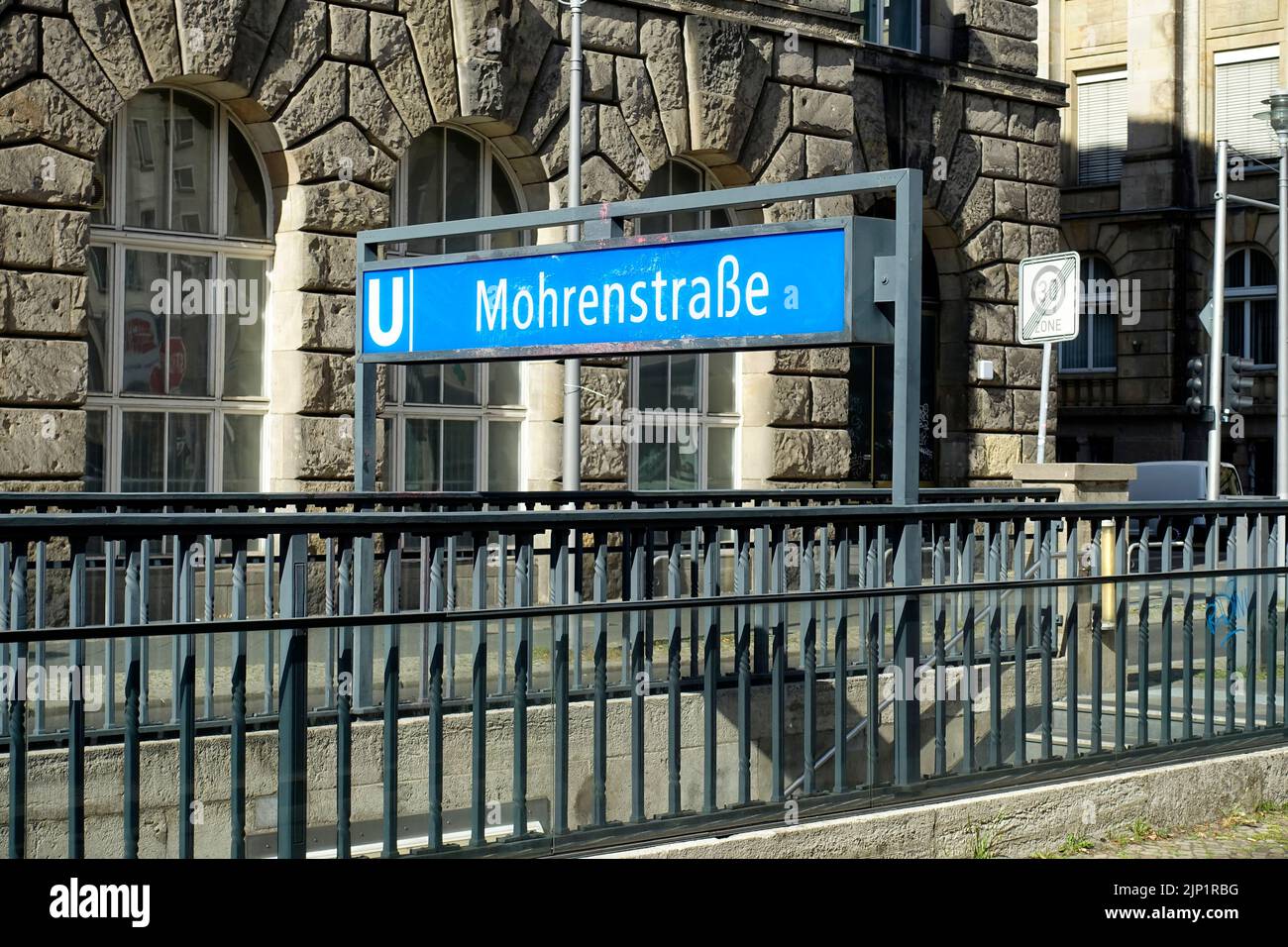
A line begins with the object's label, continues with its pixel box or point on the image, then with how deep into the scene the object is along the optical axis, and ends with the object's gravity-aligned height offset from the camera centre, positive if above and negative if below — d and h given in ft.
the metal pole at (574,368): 55.26 +3.93
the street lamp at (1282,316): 91.20 +9.25
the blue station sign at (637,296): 22.06 +2.70
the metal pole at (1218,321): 87.44 +9.12
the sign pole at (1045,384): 48.19 +3.20
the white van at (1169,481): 114.11 +1.17
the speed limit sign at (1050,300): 47.06 +5.24
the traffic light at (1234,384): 88.22 +5.66
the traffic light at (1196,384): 100.07 +6.34
